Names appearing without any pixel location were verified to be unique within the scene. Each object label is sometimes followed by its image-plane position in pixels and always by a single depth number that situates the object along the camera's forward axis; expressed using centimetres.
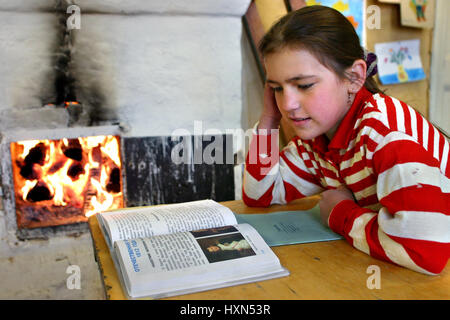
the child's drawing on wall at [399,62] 205
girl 71
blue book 84
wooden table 60
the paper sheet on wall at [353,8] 190
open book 63
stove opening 171
